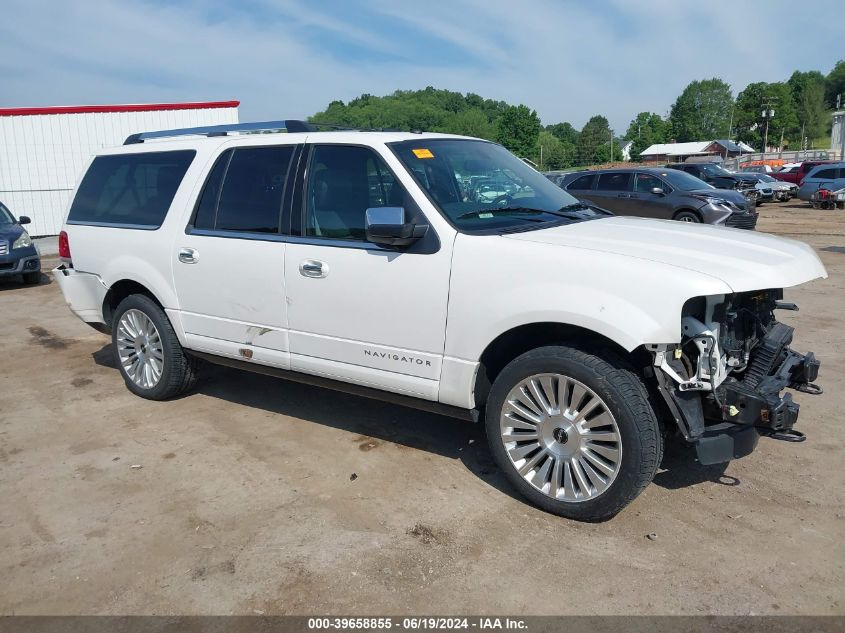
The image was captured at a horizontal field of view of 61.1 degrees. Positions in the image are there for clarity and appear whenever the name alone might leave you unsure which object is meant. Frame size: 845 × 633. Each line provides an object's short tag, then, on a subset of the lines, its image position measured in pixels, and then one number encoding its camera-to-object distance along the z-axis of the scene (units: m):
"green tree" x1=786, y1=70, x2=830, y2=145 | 126.25
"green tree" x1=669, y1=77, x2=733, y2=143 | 142.50
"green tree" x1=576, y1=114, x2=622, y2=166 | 100.12
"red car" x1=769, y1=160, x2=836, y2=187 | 30.55
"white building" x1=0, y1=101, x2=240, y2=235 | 21.28
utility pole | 82.49
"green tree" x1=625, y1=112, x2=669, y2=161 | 146.38
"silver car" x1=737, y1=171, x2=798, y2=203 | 29.02
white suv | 3.49
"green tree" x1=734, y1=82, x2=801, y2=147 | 122.81
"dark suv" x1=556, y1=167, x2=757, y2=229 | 14.87
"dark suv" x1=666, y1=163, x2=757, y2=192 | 23.11
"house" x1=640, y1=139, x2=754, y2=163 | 99.44
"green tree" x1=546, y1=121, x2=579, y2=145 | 172.40
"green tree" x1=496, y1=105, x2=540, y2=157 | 112.25
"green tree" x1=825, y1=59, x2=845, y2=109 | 159.75
